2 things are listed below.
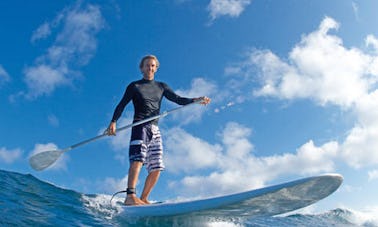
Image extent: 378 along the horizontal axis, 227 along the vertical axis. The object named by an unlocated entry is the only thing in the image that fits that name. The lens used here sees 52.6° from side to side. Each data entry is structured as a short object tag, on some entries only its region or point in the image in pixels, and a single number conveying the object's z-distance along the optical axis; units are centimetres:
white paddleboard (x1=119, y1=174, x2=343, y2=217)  395
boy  505
